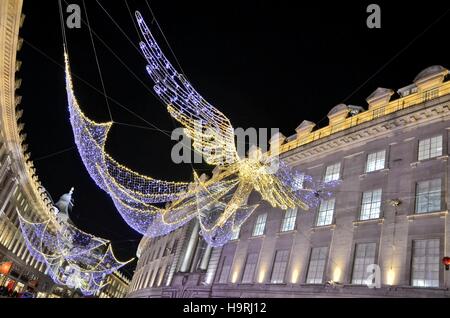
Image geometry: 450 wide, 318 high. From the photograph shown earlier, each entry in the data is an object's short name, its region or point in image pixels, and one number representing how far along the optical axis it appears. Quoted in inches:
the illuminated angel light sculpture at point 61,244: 2496.3
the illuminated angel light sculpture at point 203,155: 456.1
